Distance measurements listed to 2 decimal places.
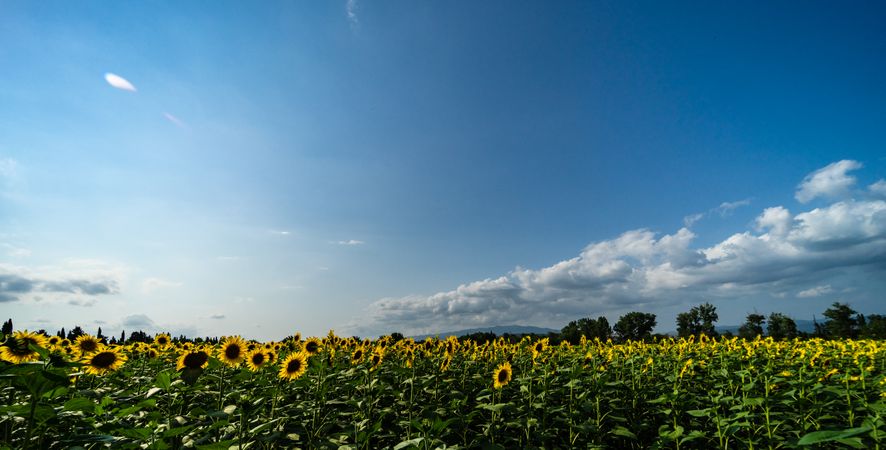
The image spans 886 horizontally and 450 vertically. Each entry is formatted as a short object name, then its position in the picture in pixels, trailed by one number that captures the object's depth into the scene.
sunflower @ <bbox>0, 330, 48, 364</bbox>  3.82
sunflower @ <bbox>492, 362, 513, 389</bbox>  6.18
